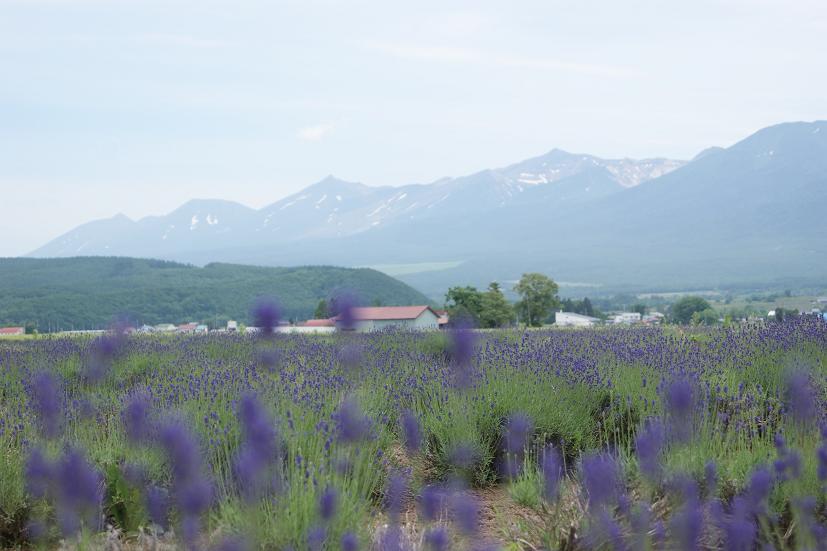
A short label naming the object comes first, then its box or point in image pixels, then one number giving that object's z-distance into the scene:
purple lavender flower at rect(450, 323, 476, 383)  6.48
